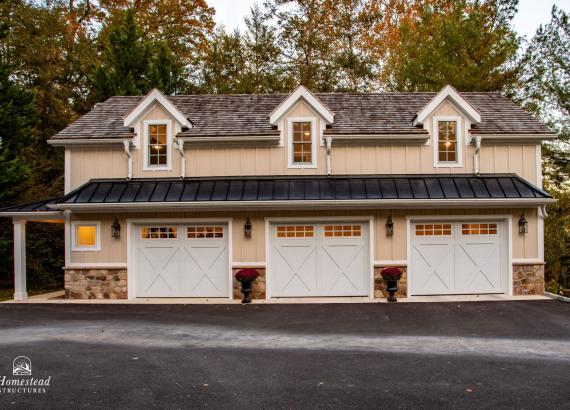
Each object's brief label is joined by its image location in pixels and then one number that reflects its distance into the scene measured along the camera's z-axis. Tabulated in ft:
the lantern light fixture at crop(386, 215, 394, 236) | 42.52
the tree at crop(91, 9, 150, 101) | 68.33
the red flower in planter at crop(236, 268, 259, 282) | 40.47
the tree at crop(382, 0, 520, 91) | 66.28
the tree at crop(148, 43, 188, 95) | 70.59
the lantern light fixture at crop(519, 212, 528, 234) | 42.91
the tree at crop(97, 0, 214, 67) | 83.82
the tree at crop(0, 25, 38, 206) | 50.77
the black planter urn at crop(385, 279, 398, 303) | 40.91
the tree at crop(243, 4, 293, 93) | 80.28
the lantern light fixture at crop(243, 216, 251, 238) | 42.60
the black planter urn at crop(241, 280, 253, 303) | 40.68
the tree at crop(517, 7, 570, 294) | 63.36
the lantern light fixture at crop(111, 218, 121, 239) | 42.96
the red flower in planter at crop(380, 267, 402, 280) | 40.75
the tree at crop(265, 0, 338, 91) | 80.18
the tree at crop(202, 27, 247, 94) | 82.48
